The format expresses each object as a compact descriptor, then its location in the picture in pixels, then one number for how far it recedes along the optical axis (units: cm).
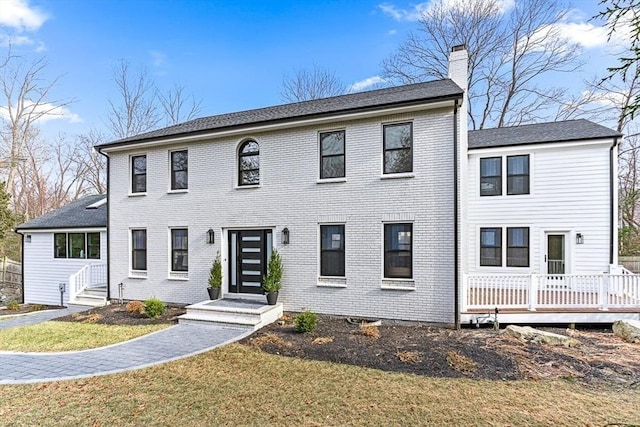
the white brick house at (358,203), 870
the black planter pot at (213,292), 1041
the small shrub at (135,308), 1031
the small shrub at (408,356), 634
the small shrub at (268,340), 742
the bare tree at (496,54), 2203
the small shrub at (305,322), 810
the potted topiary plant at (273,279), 967
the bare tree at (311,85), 2588
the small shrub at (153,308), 989
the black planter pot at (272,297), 966
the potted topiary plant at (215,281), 1041
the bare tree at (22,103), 2469
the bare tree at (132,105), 2680
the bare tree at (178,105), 2767
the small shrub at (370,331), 777
